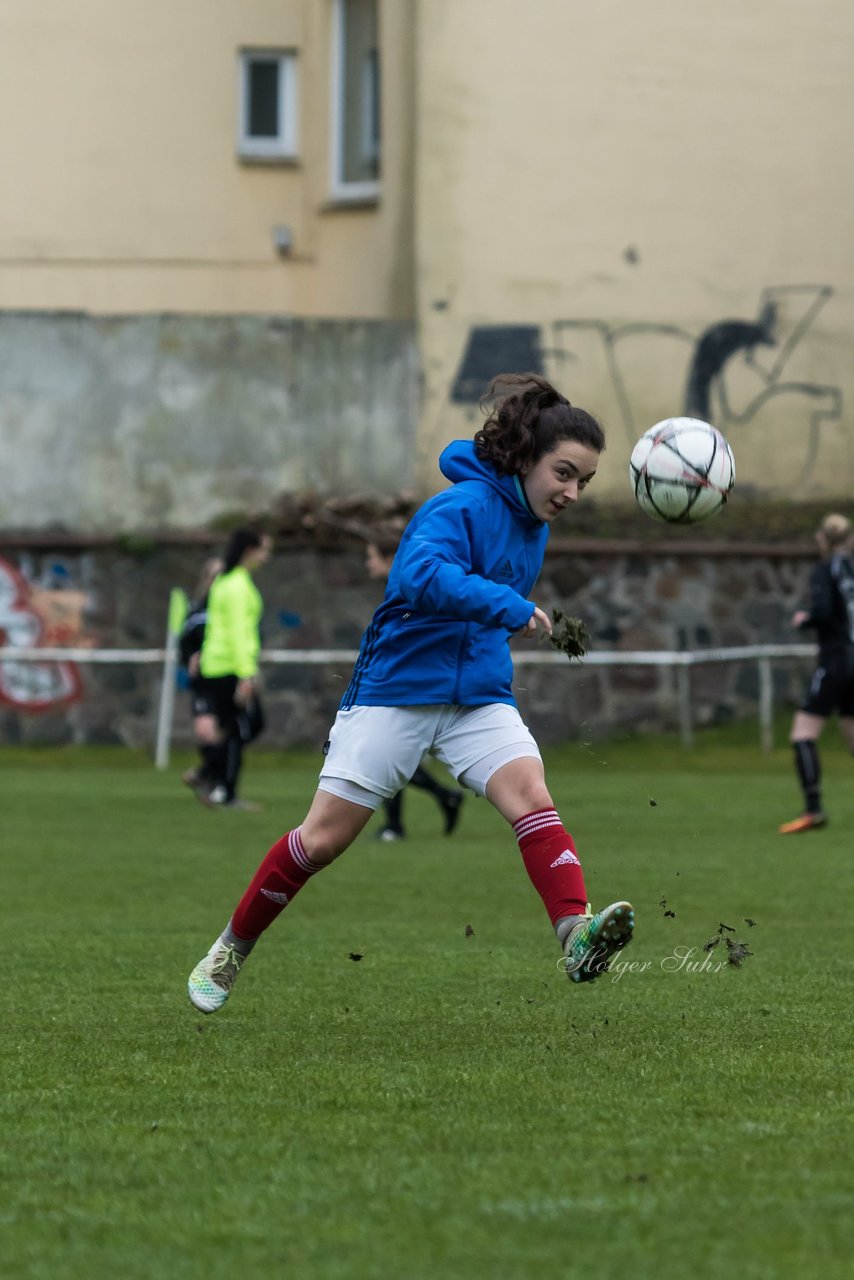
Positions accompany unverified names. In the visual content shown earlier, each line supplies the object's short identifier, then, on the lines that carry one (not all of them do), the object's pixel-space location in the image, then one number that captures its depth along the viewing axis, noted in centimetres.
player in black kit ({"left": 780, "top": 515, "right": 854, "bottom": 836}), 2977
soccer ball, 1473
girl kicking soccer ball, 1311
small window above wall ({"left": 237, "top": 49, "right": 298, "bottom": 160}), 5631
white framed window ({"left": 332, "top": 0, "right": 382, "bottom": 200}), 5450
